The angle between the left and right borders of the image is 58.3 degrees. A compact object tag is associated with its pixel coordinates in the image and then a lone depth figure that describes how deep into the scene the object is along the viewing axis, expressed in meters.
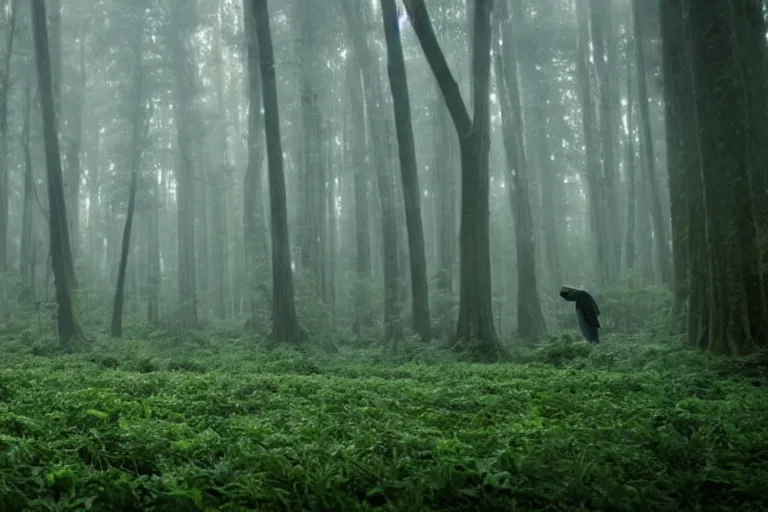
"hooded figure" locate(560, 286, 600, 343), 11.97
